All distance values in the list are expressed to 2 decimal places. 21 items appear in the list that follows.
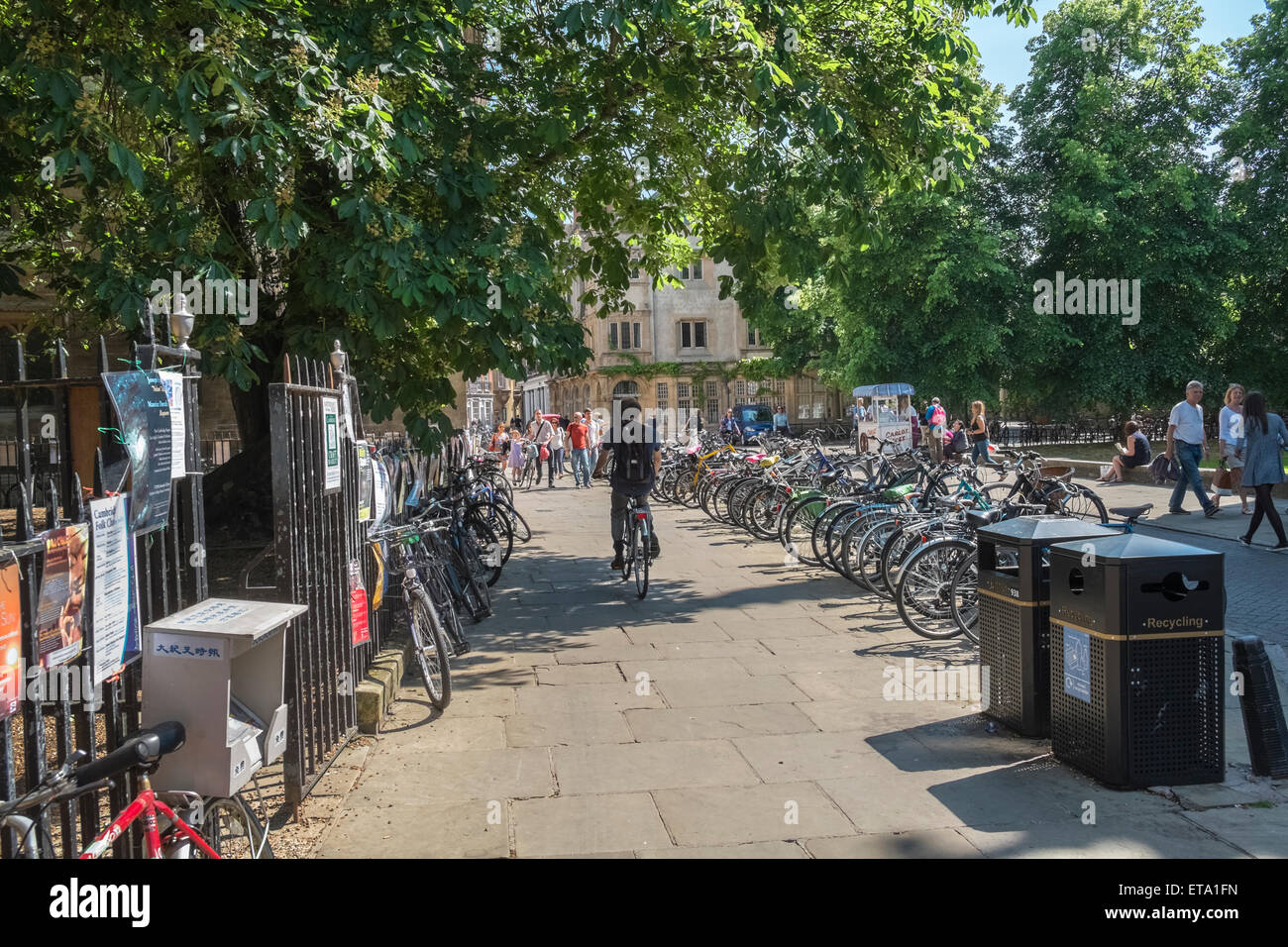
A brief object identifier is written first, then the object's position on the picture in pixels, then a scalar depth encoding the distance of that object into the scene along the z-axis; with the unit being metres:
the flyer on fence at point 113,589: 3.14
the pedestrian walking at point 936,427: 24.27
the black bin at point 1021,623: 5.50
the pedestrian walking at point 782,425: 46.72
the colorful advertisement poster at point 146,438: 3.51
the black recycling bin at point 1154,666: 4.73
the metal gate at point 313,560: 4.68
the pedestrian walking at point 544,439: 25.91
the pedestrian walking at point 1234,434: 14.24
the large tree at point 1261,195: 27.95
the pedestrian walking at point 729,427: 22.56
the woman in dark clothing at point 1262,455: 11.53
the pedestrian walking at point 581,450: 24.03
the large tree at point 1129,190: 28.75
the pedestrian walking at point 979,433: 19.81
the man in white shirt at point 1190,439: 14.41
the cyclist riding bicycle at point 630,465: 10.01
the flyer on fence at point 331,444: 5.31
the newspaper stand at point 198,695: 3.37
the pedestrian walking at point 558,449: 27.72
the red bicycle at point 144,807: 2.66
